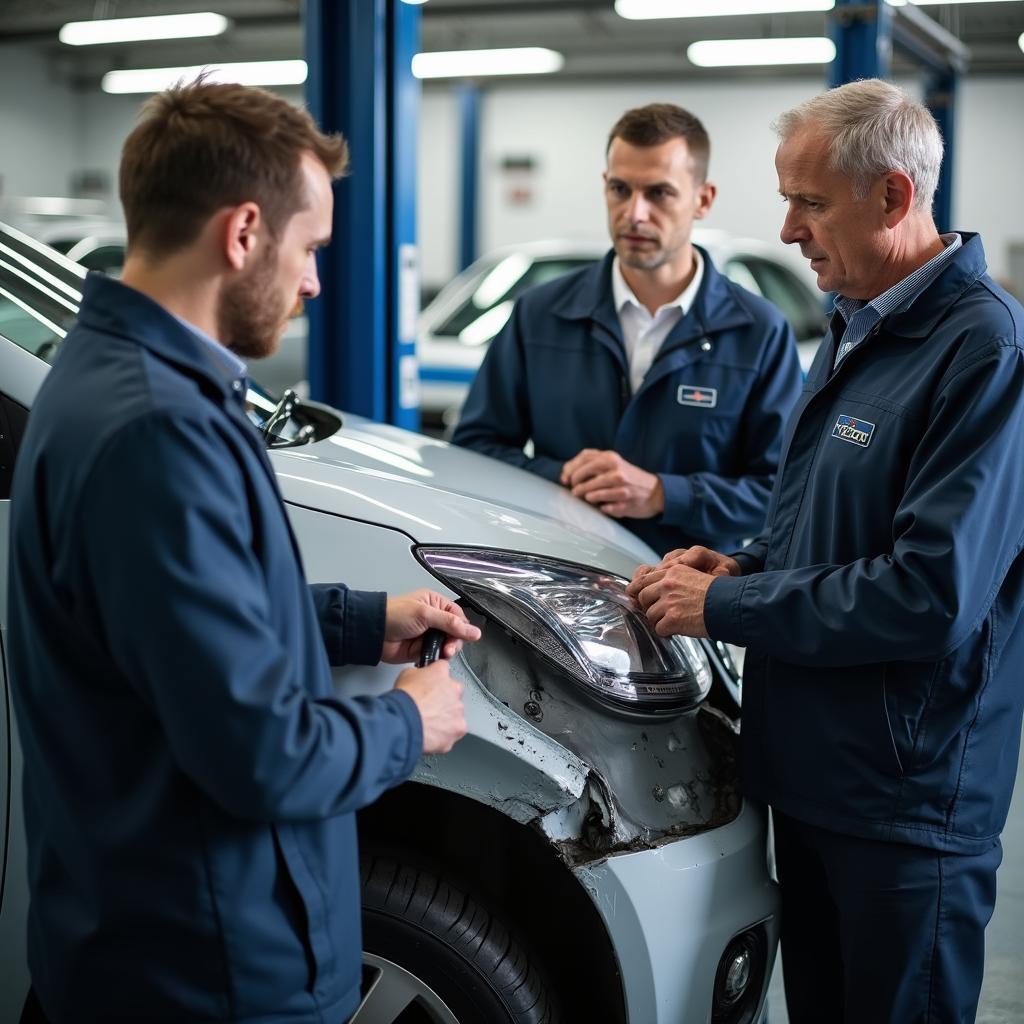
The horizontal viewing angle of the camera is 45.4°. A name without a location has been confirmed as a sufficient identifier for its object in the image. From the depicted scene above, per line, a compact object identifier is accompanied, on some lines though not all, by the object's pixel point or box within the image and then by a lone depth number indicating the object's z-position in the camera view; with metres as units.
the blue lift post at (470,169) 17.78
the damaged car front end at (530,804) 1.81
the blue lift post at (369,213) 3.66
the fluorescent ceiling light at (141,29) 12.71
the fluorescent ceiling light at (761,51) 13.51
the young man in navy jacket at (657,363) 2.76
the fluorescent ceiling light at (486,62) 14.60
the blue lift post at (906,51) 5.25
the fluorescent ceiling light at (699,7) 10.74
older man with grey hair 1.74
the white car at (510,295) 8.19
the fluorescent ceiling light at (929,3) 11.64
